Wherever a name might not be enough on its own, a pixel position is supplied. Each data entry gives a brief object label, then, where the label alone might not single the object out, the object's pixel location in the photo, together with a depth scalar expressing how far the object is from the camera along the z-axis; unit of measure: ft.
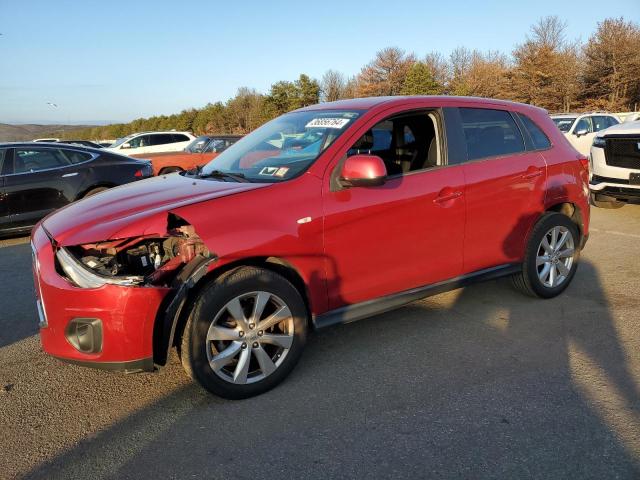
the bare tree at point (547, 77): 123.44
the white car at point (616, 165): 25.85
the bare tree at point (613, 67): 114.62
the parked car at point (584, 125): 49.08
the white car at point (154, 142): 67.87
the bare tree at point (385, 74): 169.68
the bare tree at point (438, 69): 171.05
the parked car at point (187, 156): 42.80
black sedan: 25.45
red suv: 9.41
